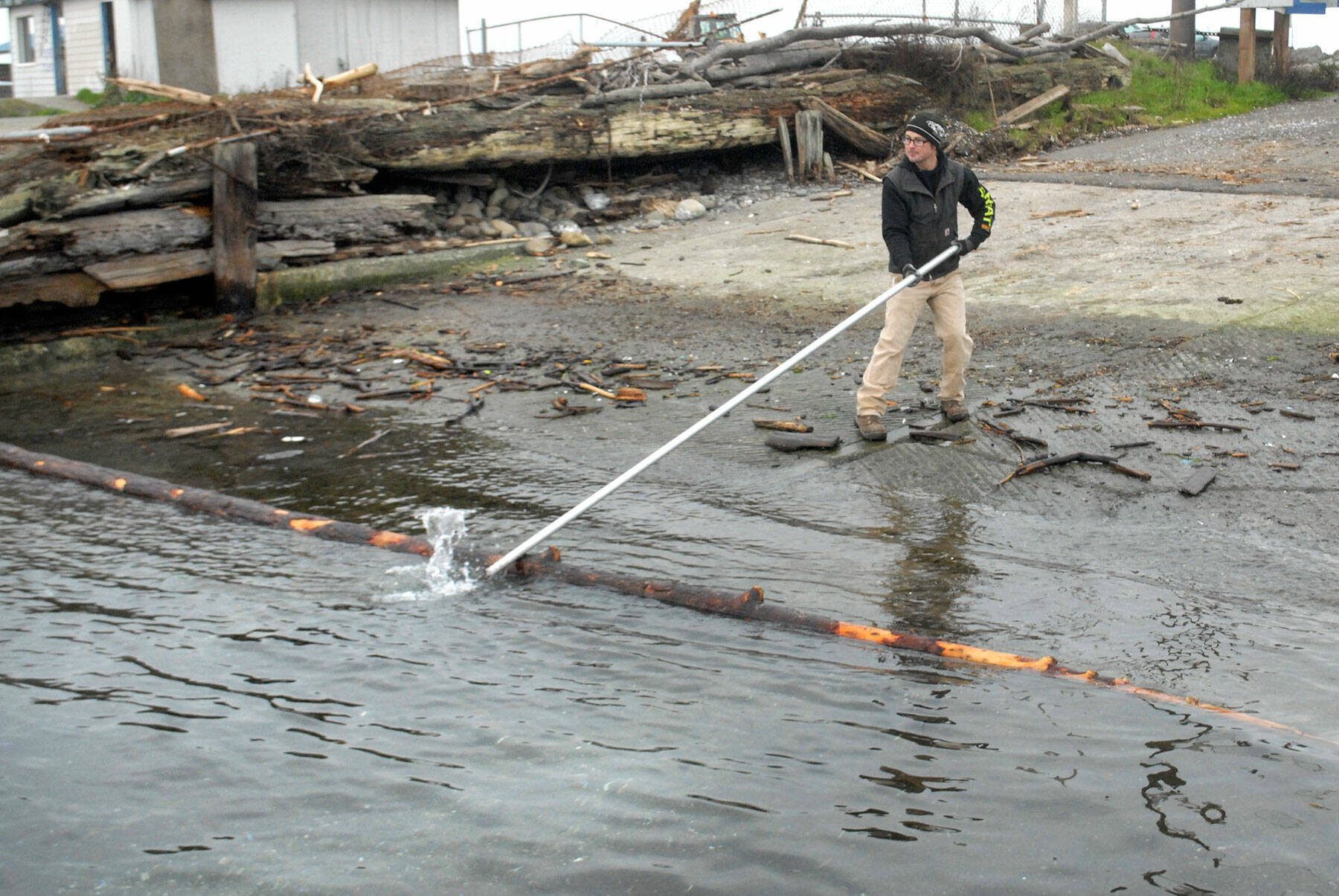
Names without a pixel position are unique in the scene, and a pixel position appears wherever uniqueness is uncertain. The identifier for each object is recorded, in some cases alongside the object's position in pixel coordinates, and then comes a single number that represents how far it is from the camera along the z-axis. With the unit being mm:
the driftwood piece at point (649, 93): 14591
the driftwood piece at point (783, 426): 7430
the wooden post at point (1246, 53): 19859
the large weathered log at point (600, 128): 13227
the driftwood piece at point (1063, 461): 6418
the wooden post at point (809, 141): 15484
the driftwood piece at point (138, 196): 10547
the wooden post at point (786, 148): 15469
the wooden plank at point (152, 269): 10609
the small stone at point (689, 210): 14414
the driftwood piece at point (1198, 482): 6039
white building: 24906
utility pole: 20922
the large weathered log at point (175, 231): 10203
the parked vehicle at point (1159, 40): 22266
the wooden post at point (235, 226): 11312
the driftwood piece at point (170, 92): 12484
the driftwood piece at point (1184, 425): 6719
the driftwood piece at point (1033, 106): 16766
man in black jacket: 6910
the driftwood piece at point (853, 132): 15703
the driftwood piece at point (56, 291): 10148
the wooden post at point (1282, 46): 20297
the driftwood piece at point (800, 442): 7039
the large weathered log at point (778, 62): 15898
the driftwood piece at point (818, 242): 12091
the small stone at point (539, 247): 13242
